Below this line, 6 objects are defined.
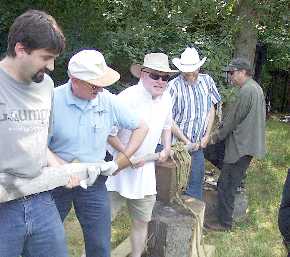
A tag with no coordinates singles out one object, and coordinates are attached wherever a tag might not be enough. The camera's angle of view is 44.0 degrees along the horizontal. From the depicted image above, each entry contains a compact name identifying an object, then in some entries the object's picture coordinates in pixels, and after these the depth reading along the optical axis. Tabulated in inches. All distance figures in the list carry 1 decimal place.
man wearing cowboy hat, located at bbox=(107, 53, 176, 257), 104.9
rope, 119.8
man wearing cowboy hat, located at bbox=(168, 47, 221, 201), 135.1
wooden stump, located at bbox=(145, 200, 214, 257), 115.9
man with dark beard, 62.2
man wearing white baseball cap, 83.2
